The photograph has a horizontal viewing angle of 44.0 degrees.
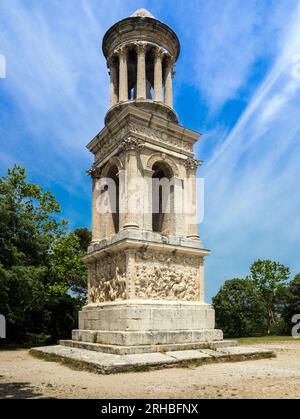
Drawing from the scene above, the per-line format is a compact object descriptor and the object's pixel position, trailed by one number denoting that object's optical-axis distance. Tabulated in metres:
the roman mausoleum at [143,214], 11.60
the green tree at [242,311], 35.28
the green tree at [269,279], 33.28
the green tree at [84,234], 30.89
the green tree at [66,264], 21.25
